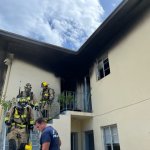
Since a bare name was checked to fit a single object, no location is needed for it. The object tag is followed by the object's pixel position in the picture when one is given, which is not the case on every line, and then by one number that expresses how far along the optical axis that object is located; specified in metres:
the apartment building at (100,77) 5.20
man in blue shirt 2.99
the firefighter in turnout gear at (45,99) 6.90
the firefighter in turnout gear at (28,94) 6.56
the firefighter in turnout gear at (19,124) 4.81
